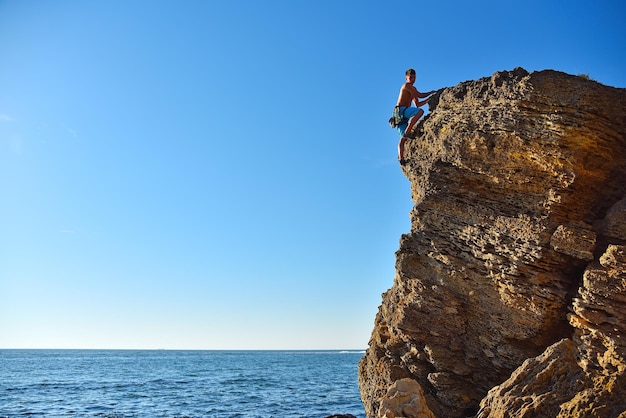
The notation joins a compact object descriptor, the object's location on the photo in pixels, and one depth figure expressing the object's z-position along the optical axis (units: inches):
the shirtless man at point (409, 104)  649.0
